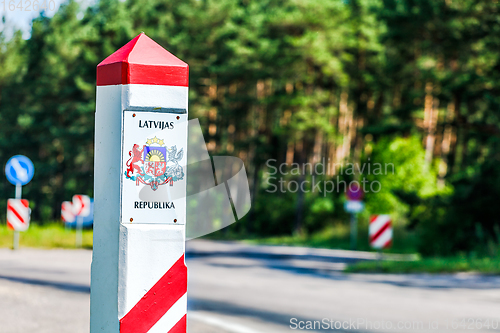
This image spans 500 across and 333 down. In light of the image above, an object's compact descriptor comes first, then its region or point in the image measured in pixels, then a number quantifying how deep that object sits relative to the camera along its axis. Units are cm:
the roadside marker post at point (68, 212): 2458
